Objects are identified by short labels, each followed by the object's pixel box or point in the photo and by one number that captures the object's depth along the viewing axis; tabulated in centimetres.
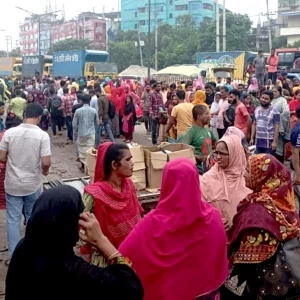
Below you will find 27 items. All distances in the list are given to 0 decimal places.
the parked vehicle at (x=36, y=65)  3953
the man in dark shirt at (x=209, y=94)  1257
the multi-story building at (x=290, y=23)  6206
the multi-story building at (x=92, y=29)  8388
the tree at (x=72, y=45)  6134
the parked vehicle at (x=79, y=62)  3453
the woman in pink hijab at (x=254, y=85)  1611
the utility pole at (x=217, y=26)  3500
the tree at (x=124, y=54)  5341
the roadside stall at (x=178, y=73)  2861
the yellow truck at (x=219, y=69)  2385
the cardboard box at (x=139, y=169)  479
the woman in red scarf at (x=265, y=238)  288
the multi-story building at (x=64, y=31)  8994
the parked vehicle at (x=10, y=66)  4447
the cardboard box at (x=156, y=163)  481
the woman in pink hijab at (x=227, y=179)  369
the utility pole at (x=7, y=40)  9312
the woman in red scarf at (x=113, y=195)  330
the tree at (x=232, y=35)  4658
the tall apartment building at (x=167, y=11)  8356
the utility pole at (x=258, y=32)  4966
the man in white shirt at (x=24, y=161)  475
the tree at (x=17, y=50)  10330
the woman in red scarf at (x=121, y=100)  1346
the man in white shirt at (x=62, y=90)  1584
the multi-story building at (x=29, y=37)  10656
